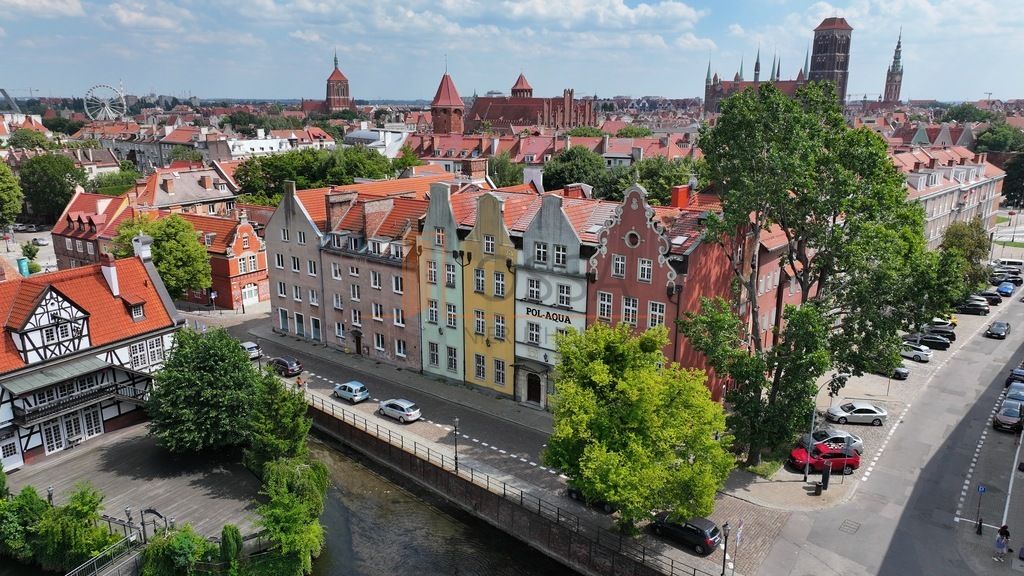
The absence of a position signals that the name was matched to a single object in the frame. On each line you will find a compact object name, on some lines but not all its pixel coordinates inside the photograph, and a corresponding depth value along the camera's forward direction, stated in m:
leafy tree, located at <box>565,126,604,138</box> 153.12
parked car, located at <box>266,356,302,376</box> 51.53
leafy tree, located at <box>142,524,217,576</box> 29.66
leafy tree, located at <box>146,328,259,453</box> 36.47
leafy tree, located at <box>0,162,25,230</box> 103.12
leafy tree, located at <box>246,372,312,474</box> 35.53
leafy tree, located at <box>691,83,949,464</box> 33.34
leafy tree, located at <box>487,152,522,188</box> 104.19
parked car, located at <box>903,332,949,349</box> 57.03
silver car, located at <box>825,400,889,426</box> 42.53
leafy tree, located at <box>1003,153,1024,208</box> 120.00
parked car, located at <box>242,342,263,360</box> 53.91
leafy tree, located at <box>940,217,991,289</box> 65.94
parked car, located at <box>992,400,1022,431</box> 41.16
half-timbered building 37.88
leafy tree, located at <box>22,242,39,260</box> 83.81
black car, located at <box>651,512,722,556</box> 30.22
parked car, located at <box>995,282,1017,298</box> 73.62
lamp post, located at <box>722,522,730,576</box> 28.31
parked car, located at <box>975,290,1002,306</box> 70.44
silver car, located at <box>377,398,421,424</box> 43.50
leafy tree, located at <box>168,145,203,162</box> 143.50
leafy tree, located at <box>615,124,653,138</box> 155.25
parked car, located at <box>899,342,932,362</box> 53.78
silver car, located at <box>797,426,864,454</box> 38.38
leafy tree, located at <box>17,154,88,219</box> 112.62
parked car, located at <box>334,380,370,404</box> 46.62
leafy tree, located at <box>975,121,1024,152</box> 146.62
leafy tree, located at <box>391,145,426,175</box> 102.74
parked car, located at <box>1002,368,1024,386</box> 48.92
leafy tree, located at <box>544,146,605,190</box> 92.62
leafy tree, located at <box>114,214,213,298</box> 60.94
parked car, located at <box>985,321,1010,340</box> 59.53
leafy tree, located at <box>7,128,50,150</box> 162.75
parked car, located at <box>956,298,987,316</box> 67.00
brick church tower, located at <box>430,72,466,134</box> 155.38
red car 36.88
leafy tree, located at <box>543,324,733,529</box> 27.84
